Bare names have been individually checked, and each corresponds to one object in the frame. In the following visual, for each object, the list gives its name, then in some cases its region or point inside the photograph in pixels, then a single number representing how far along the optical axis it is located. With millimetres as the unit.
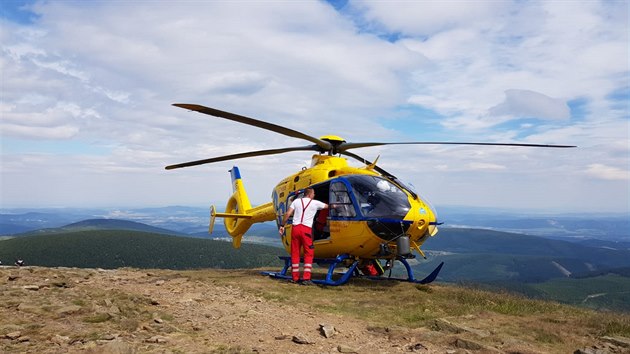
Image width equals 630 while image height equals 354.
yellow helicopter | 12172
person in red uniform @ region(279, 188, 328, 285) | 12828
